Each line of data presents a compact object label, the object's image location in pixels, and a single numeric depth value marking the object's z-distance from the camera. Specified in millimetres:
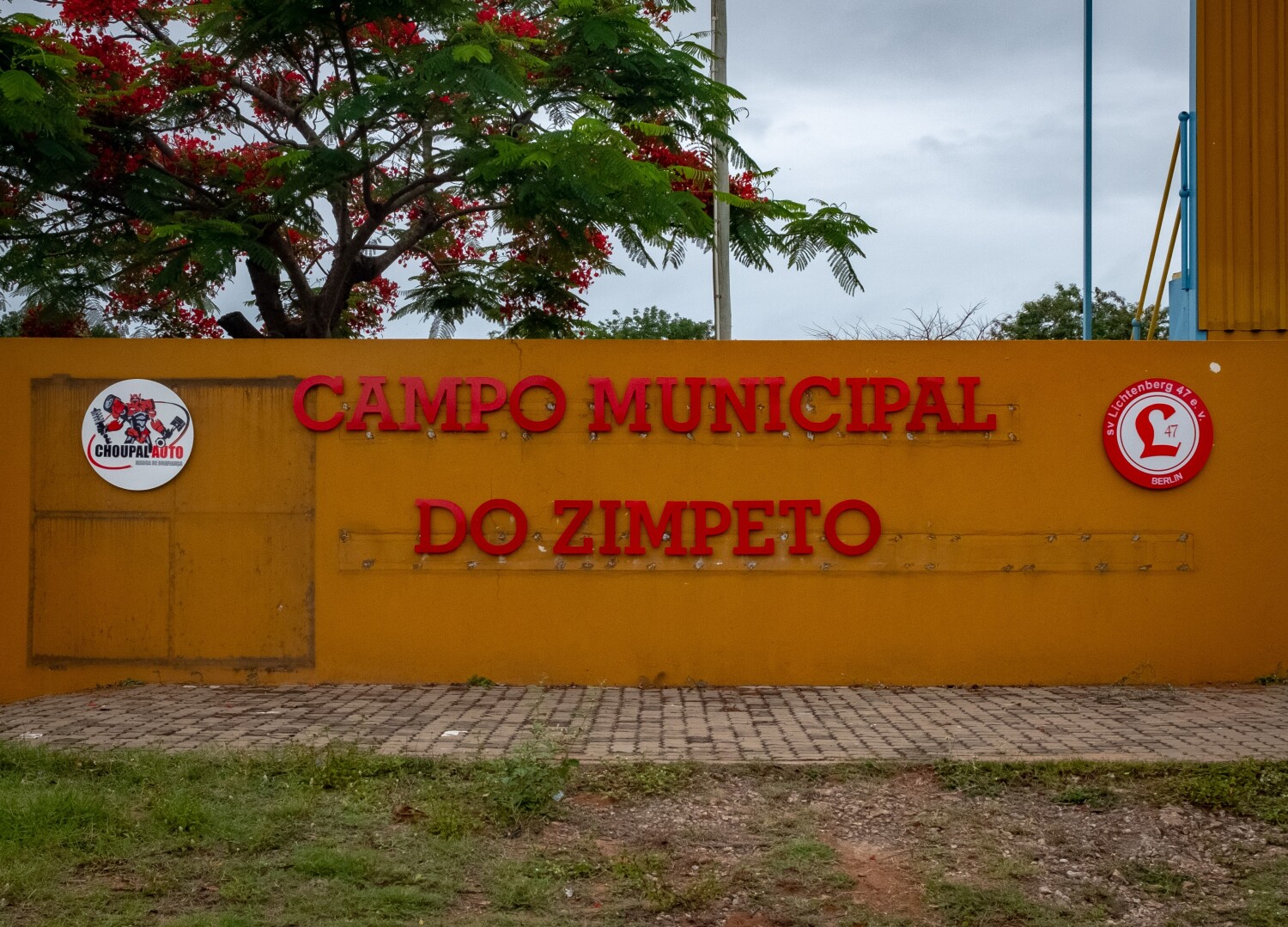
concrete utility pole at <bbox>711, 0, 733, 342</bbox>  13391
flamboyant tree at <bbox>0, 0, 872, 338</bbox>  10156
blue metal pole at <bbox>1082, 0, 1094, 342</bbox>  11039
